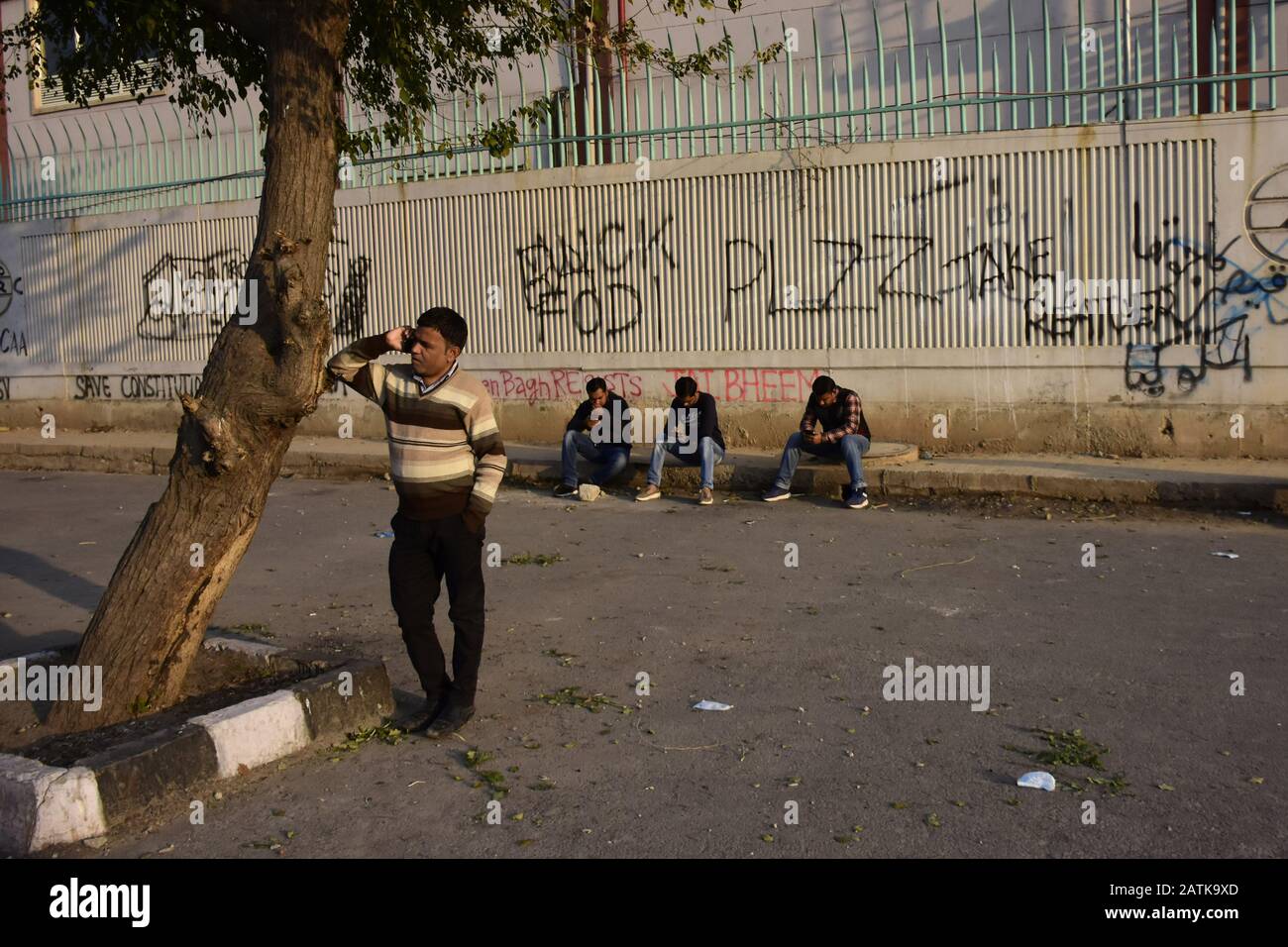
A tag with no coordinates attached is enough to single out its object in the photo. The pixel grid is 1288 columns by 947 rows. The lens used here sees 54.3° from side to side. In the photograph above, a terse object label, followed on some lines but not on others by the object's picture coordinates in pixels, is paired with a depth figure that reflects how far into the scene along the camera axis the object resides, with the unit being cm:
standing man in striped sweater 511
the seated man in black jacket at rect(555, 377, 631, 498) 1155
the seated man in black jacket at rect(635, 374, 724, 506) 1108
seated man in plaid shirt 1053
